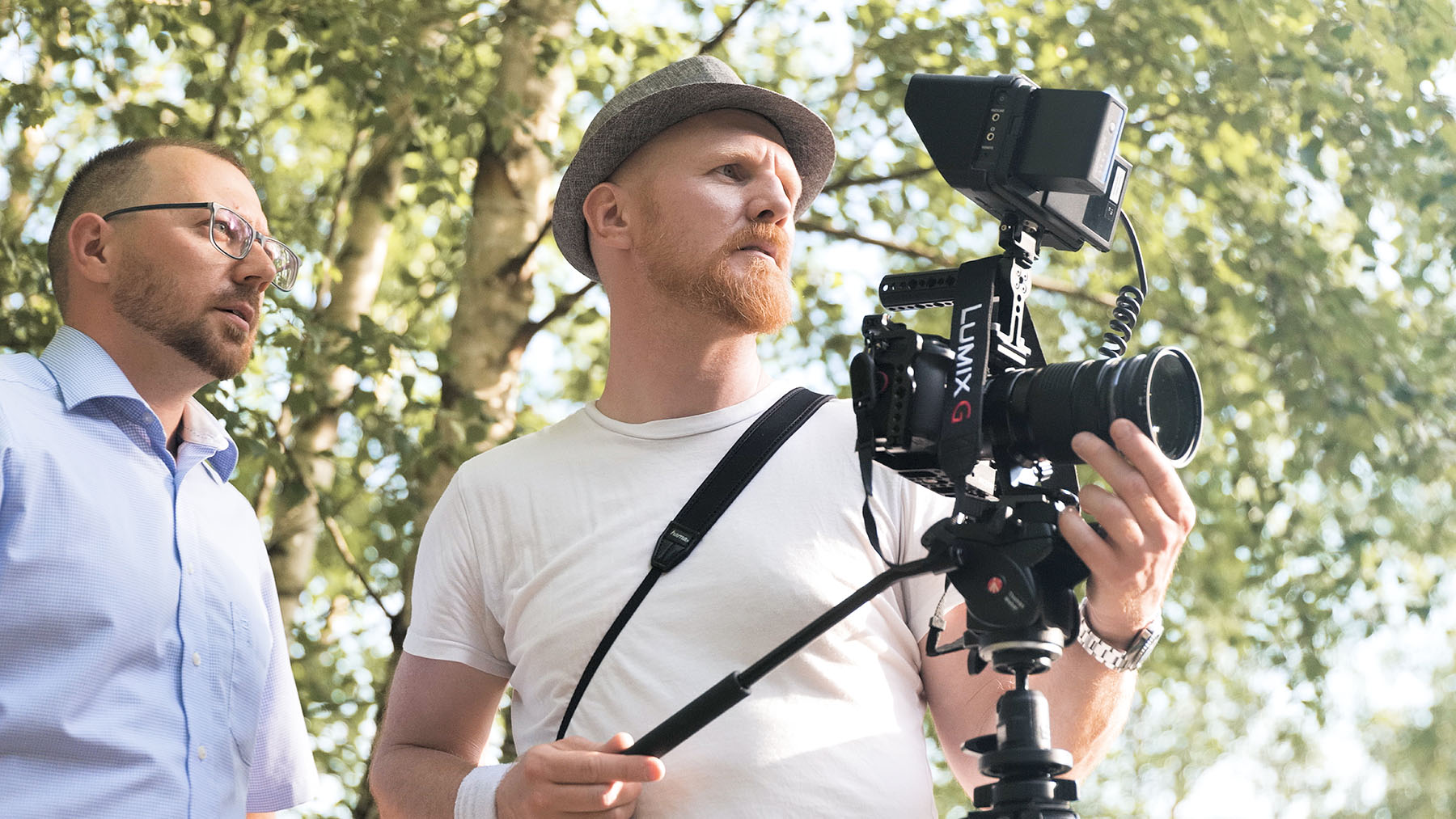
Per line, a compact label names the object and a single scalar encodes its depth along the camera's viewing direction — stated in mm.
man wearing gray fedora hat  2150
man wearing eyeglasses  2266
